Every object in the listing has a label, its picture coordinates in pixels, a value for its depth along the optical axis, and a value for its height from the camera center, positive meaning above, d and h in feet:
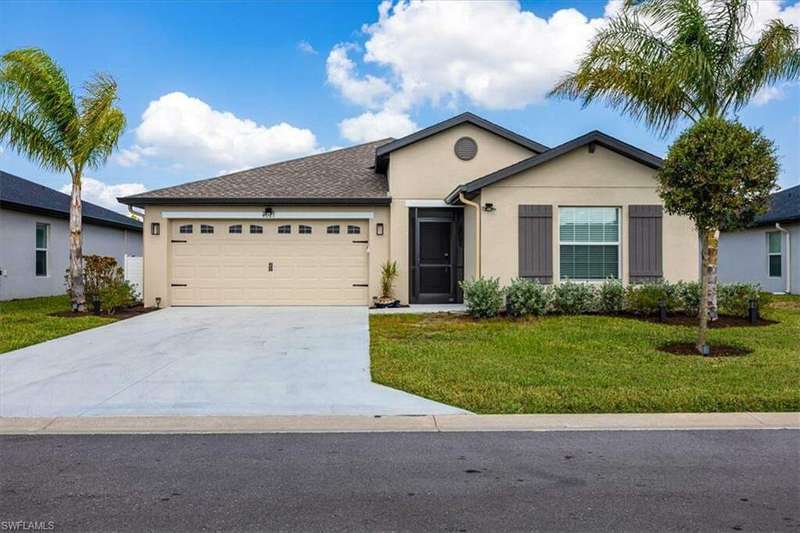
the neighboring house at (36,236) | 57.06 +3.78
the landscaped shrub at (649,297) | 40.73 -1.85
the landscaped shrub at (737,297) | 39.81 -1.80
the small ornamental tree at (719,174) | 27.02 +4.36
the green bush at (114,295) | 45.91 -1.85
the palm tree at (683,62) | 36.45 +12.82
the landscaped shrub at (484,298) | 40.27 -1.84
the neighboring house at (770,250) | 64.13 +2.30
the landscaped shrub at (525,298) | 40.55 -1.88
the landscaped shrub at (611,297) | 41.78 -1.87
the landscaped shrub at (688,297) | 41.14 -1.86
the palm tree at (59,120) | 43.96 +11.33
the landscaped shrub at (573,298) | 41.73 -1.93
